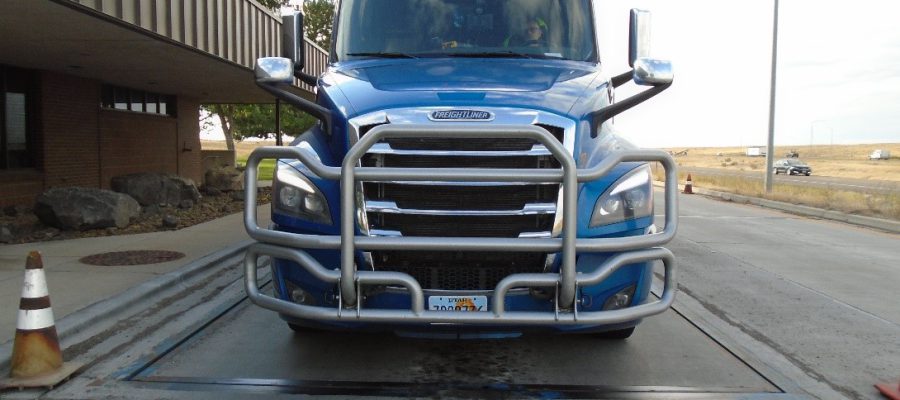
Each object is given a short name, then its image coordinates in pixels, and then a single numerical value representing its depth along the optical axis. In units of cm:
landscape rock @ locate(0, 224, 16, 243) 903
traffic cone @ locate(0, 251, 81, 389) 422
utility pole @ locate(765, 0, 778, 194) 2231
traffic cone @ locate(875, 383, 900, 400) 420
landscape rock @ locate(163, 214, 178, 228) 1087
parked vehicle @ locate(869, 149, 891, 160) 8638
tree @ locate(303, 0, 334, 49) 3234
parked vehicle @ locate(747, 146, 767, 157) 11812
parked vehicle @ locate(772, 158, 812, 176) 5053
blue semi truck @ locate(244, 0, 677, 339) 350
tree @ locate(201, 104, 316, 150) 3488
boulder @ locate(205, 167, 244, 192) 1888
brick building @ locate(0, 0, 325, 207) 888
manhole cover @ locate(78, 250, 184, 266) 782
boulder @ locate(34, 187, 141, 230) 992
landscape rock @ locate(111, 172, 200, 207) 1368
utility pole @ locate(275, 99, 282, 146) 1688
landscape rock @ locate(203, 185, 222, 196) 1758
